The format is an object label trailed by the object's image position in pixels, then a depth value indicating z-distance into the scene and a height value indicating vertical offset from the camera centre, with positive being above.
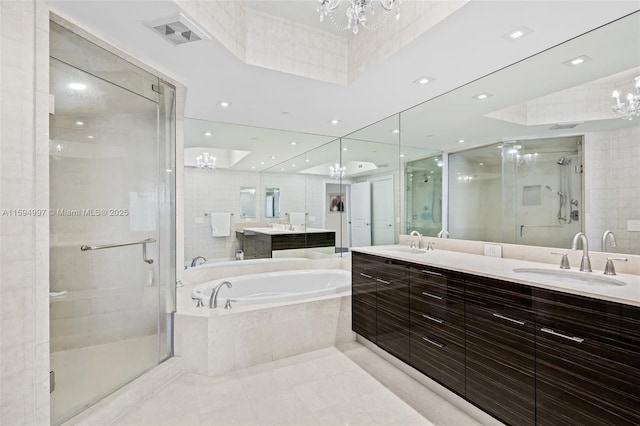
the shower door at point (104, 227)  1.76 -0.08
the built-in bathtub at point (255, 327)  2.39 -0.98
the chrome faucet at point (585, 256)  1.67 -0.23
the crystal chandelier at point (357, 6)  1.34 +0.97
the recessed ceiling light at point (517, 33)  1.65 +1.05
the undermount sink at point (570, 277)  1.53 -0.35
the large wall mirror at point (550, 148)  1.64 +0.46
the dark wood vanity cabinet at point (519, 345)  1.18 -0.67
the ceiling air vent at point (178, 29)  1.63 +1.08
